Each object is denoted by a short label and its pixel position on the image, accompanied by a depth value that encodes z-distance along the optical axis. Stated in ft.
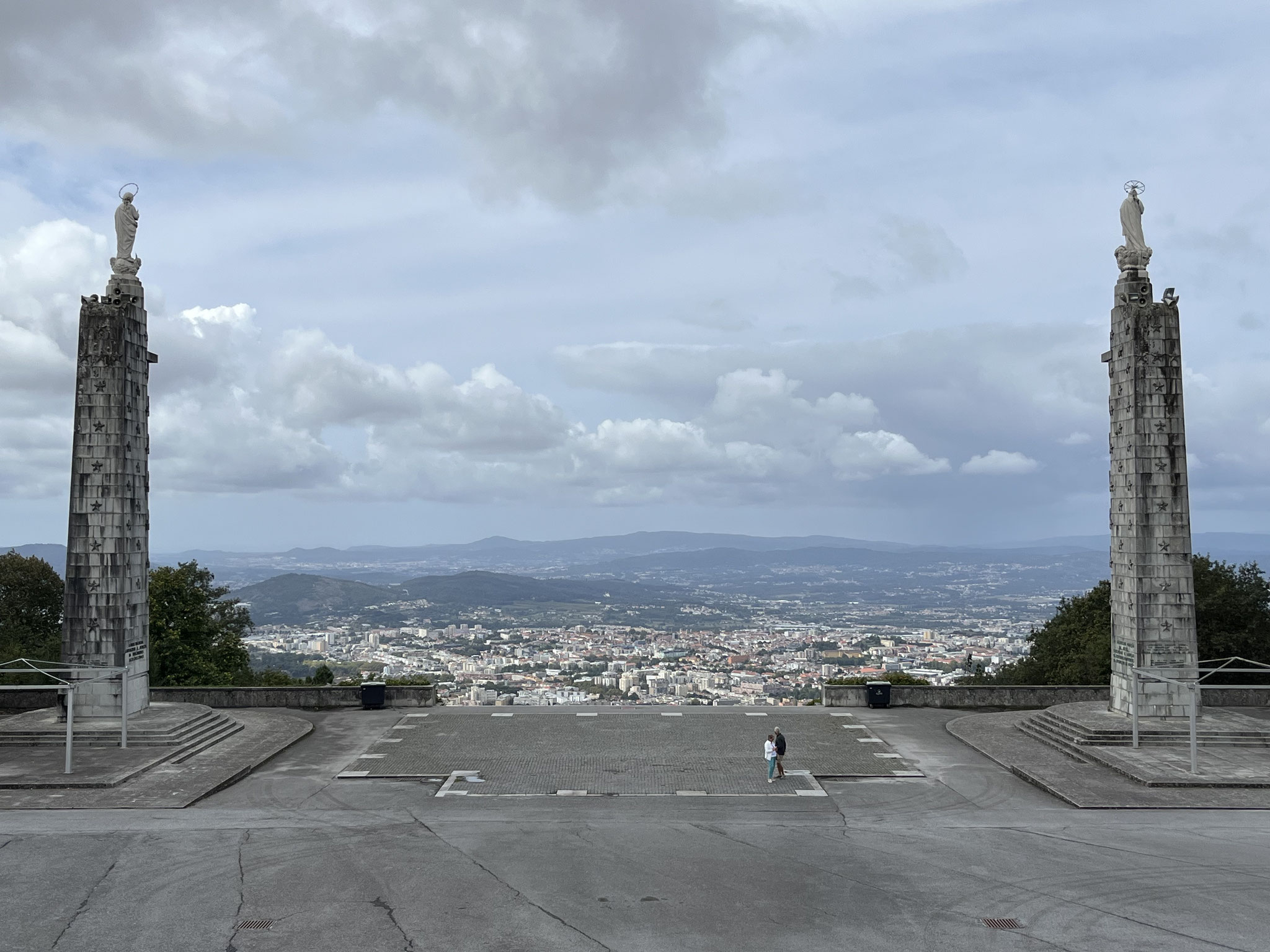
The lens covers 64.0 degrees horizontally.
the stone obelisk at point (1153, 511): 93.40
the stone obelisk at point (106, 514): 94.22
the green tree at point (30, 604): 163.22
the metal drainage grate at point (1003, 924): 47.21
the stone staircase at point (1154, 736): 87.81
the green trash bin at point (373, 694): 111.55
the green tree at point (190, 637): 151.94
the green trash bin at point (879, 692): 113.91
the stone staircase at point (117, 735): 87.71
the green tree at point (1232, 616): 132.16
